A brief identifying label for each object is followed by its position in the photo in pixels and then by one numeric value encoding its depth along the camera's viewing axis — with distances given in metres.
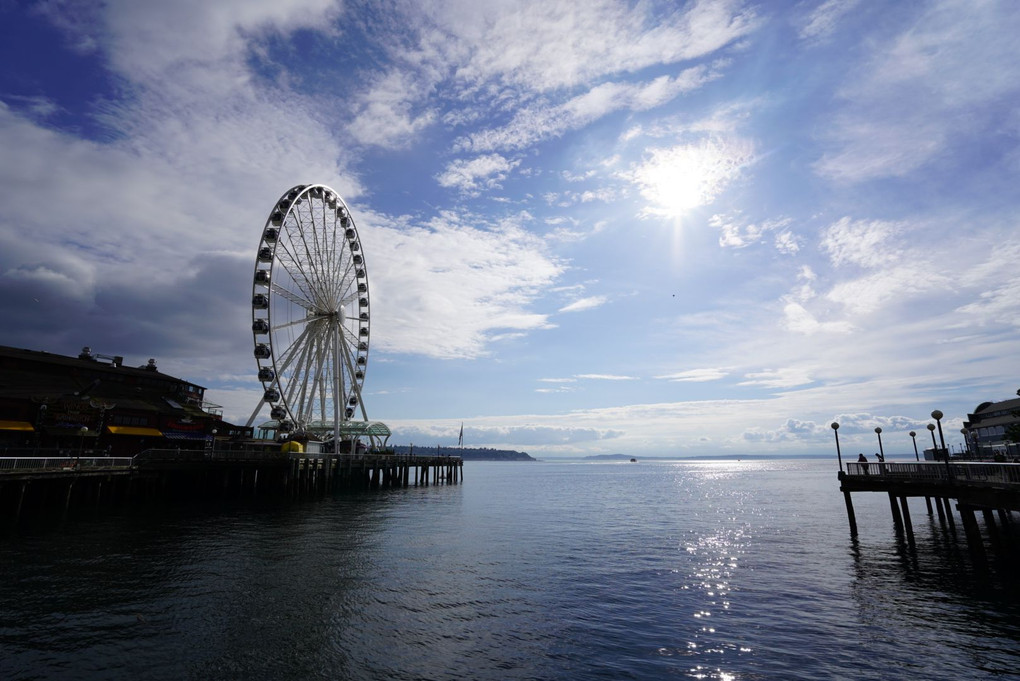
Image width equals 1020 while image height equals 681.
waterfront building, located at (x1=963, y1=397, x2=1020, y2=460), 55.52
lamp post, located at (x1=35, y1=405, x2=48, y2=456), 45.88
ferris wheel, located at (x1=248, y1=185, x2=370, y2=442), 52.66
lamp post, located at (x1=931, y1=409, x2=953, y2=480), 25.62
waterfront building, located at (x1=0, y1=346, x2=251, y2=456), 46.03
